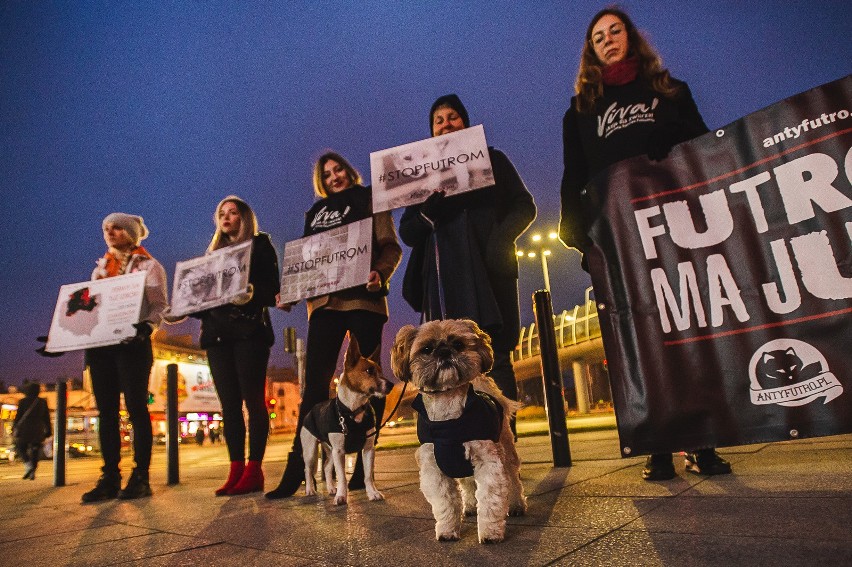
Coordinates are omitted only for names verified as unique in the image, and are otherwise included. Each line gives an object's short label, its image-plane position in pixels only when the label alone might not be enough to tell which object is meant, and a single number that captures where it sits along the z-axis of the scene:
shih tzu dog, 2.15
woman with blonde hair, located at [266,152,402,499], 4.17
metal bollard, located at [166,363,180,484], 6.21
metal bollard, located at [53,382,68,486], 7.22
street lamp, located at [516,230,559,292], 25.86
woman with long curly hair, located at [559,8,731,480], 3.37
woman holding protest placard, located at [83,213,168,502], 4.60
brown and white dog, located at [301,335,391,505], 3.78
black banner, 2.42
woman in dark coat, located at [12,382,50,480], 12.09
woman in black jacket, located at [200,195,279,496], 4.40
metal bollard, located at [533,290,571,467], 4.40
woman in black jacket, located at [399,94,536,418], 3.44
